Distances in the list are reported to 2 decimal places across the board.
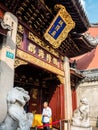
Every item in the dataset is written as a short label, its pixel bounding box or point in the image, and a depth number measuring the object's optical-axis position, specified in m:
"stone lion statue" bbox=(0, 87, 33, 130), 3.30
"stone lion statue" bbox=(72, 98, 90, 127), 7.41
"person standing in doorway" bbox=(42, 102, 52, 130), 6.27
